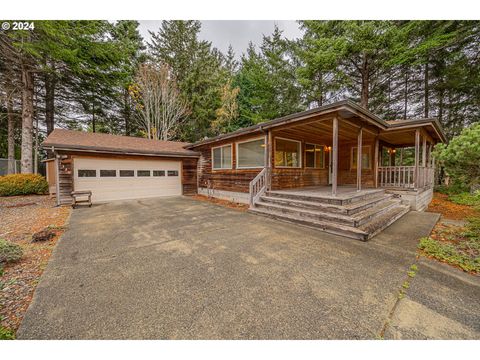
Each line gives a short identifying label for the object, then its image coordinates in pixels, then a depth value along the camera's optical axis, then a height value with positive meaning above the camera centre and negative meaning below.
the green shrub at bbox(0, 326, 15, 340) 1.66 -1.40
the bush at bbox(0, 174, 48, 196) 9.44 -0.52
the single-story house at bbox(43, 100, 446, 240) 5.22 +0.30
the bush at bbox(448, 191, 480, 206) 7.97 -1.11
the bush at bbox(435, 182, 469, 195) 10.69 -0.88
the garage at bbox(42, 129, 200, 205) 8.12 +0.39
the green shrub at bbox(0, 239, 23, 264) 2.97 -1.24
